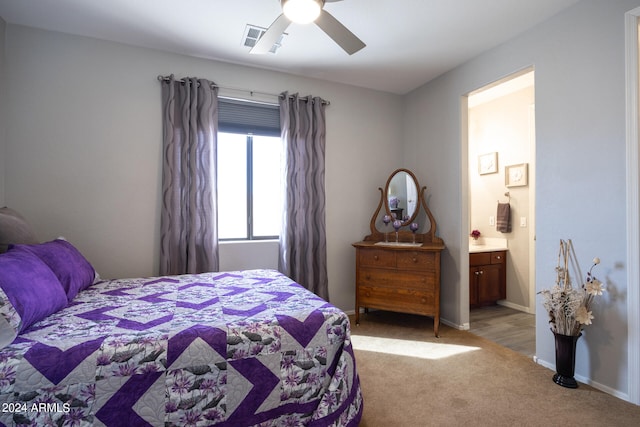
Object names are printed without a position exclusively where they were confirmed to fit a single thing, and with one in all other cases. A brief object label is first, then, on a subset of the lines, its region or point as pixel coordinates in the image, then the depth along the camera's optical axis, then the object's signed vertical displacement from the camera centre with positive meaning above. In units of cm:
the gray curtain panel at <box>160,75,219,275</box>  282 +34
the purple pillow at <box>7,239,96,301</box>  179 -29
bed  118 -60
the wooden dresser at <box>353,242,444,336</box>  305 -64
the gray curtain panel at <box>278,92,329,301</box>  328 +22
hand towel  404 -4
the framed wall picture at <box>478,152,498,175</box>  422 +72
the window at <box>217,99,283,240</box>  321 +47
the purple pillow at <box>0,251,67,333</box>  132 -33
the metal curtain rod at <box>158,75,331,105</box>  284 +126
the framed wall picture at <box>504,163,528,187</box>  387 +51
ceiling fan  177 +116
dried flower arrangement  205 -58
